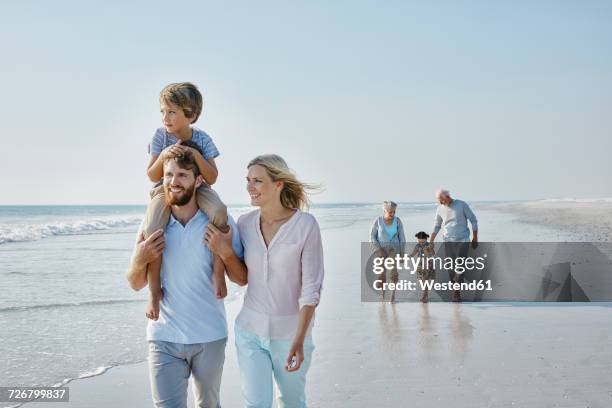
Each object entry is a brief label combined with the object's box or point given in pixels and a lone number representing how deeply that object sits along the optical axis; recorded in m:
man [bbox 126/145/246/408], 3.37
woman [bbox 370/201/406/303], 10.14
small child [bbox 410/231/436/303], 10.50
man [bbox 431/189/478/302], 10.24
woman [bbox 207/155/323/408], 3.39
